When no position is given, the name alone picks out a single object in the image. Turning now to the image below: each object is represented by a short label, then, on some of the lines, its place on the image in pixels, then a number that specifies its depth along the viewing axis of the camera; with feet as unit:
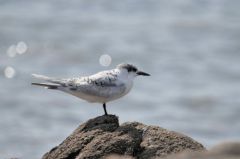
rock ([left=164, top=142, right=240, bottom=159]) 38.24
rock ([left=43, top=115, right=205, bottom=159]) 56.08
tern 67.05
